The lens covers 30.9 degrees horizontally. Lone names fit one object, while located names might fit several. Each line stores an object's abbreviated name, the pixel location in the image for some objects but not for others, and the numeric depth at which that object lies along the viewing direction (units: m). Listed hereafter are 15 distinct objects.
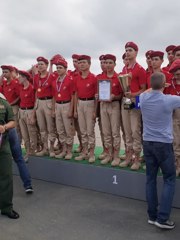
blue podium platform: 5.27
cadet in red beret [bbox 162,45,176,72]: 5.90
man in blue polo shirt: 4.02
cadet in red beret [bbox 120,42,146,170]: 5.41
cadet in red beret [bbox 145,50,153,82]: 5.47
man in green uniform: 4.66
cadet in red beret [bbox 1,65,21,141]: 7.06
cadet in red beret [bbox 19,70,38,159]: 6.72
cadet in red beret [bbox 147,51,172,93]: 5.15
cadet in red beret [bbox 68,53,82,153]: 6.88
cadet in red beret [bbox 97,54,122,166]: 5.71
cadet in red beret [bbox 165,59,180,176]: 4.85
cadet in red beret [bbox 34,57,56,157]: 6.53
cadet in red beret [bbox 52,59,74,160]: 6.26
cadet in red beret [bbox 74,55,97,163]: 5.98
